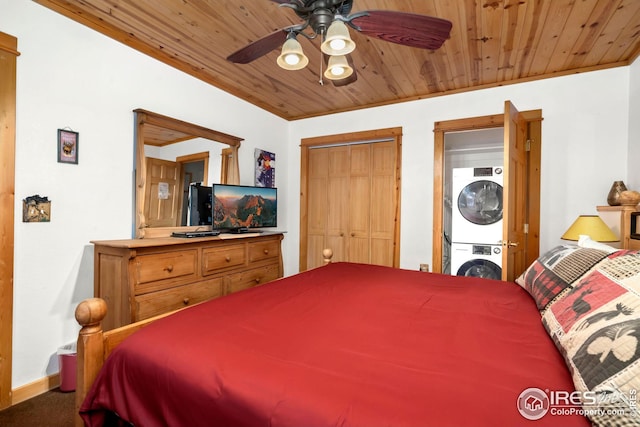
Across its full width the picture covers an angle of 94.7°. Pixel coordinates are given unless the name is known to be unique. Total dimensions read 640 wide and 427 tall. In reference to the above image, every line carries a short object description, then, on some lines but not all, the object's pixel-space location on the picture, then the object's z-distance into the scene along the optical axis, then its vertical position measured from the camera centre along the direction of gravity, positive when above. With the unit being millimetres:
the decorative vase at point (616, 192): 2389 +191
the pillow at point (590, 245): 1284 -147
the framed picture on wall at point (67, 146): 1979 +429
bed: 668 -431
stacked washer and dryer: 3785 -116
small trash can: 1890 -1044
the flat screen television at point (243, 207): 2836 +35
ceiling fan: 1339 +891
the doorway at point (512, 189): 2283 +235
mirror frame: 2391 +329
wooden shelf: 1940 -44
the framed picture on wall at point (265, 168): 3695 +553
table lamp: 2160 -112
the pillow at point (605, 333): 613 -318
